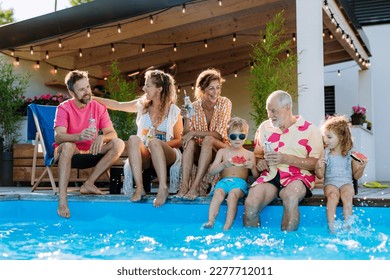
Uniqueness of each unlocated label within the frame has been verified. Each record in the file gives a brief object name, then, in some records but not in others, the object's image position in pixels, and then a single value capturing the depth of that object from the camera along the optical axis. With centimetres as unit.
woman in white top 474
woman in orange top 448
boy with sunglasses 407
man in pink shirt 466
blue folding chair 492
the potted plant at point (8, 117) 805
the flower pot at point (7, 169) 806
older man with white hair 400
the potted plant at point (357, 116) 930
